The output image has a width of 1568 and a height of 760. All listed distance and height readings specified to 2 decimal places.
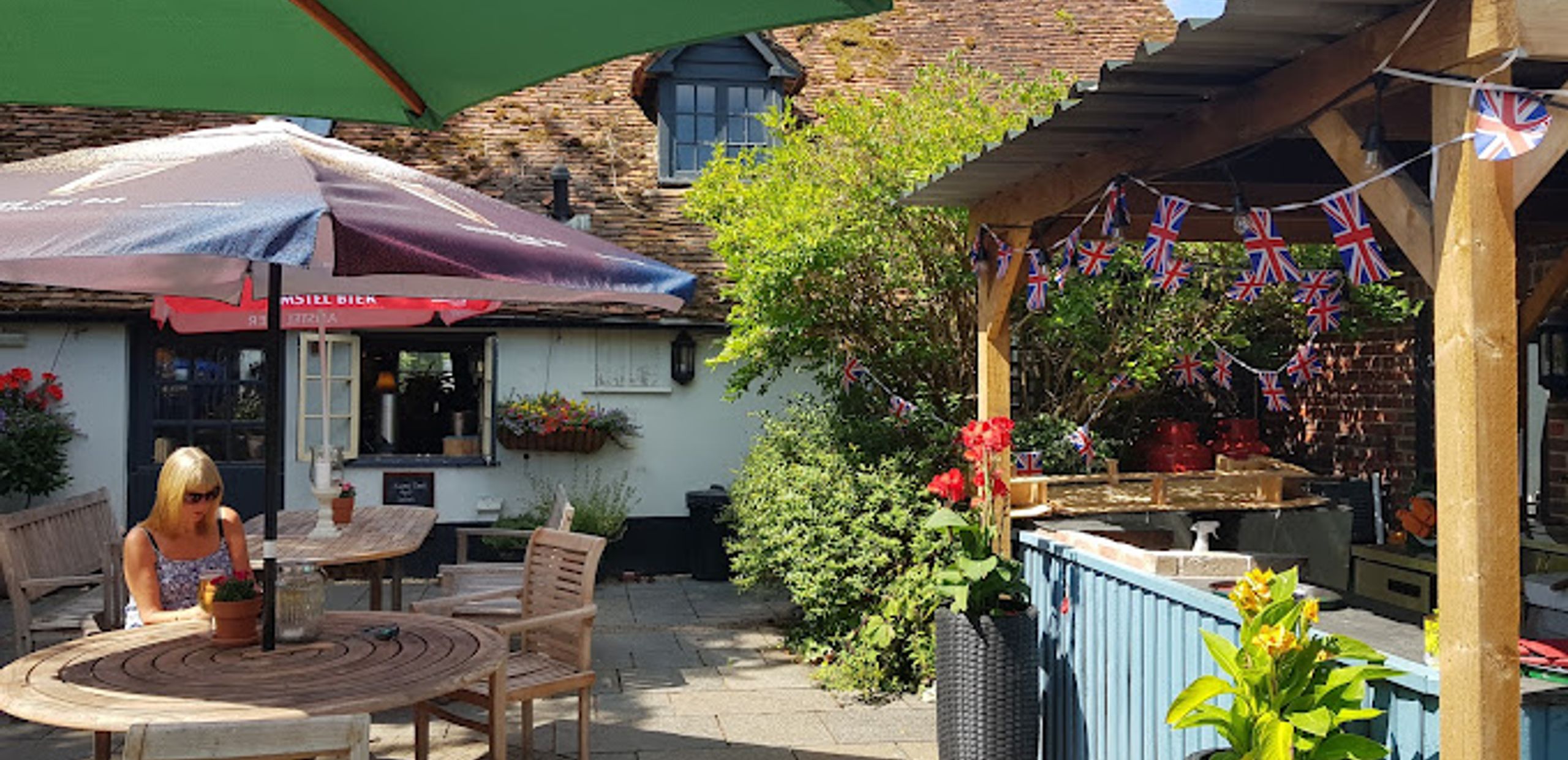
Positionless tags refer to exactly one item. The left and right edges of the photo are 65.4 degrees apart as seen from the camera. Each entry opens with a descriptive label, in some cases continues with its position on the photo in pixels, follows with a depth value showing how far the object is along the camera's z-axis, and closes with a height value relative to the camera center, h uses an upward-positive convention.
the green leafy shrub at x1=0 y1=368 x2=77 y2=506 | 9.42 -0.29
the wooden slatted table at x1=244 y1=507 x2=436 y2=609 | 5.88 -0.74
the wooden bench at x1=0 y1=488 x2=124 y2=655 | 5.53 -0.80
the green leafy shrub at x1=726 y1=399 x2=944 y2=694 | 6.45 -0.85
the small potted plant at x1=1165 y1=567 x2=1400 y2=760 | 2.83 -0.70
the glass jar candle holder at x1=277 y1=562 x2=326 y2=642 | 3.98 -0.68
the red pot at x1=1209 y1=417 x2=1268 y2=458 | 7.97 -0.29
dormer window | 11.70 +2.92
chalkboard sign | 10.42 -0.78
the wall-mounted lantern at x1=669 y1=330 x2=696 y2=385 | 10.62 +0.35
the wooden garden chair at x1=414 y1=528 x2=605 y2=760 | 4.60 -0.94
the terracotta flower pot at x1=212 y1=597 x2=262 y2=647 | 3.92 -0.72
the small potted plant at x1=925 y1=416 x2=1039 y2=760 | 4.81 -1.02
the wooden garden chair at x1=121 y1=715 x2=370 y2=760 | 2.43 -0.69
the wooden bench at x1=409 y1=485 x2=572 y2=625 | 5.54 -0.97
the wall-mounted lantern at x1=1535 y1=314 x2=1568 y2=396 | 6.49 +0.23
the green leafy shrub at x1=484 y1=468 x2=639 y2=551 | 10.19 -0.91
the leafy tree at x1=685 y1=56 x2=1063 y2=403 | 7.37 +0.96
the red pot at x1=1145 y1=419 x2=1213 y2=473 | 7.83 -0.35
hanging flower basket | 10.35 -0.36
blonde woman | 4.66 -0.58
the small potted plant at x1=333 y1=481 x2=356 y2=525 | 6.78 -0.61
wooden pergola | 2.48 +0.37
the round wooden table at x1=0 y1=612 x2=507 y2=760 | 3.24 -0.82
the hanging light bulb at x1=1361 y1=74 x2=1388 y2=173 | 2.86 +0.61
